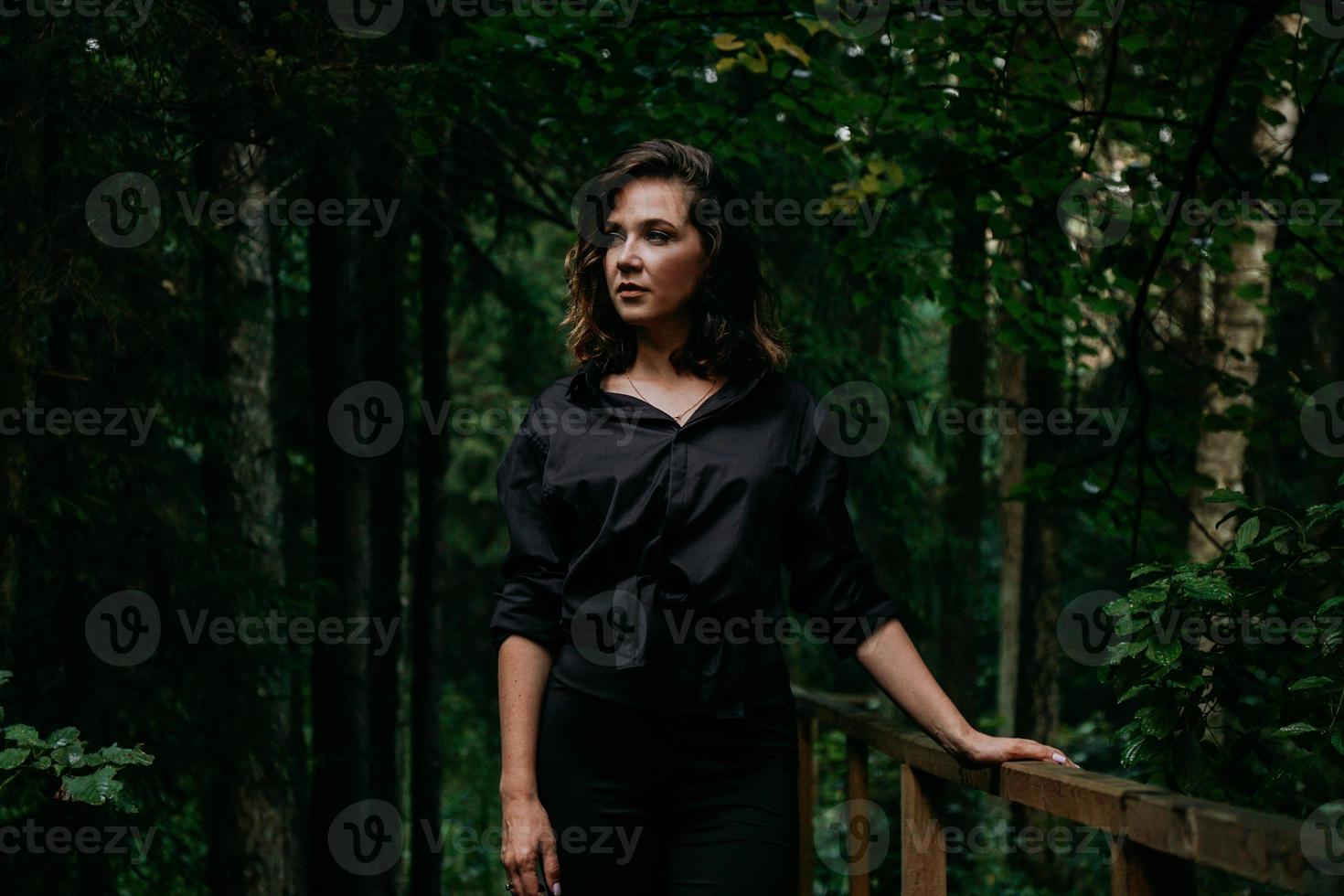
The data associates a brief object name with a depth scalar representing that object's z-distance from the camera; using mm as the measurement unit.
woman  2236
